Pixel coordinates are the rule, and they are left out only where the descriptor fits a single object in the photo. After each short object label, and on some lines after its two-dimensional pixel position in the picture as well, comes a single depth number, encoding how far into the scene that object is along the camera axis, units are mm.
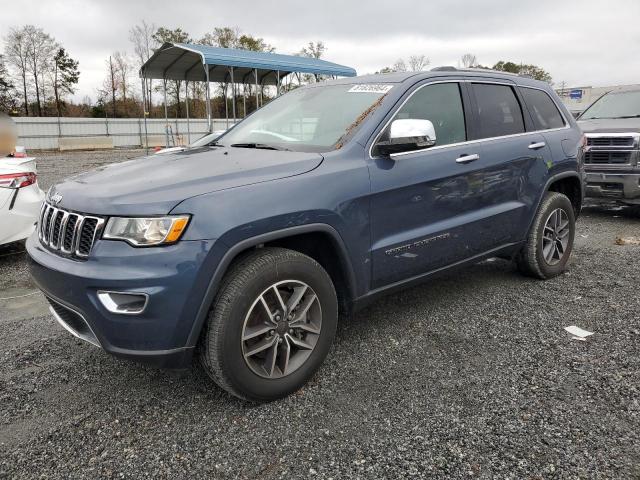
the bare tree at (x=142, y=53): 35953
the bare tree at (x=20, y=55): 36438
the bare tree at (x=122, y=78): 39719
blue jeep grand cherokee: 2278
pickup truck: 7090
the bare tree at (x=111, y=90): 39875
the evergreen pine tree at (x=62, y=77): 39188
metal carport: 14375
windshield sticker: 3342
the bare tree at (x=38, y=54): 36938
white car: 5137
